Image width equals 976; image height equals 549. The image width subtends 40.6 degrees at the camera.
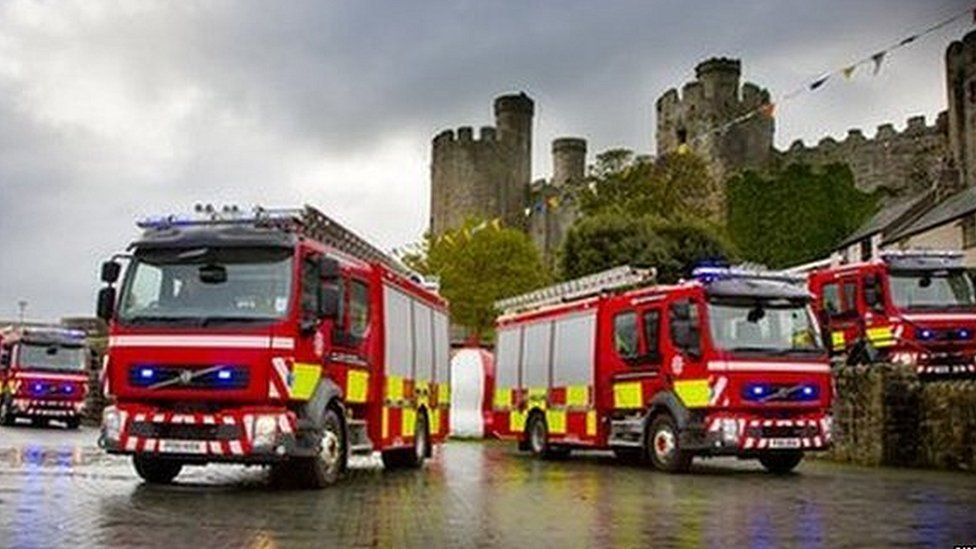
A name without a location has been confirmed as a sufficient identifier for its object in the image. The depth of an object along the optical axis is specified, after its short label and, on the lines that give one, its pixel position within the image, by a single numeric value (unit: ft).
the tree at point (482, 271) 214.48
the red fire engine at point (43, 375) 109.29
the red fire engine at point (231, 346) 43.80
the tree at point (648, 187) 208.03
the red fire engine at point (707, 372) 57.67
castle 207.21
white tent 109.29
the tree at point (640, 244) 165.58
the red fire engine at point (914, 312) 76.69
